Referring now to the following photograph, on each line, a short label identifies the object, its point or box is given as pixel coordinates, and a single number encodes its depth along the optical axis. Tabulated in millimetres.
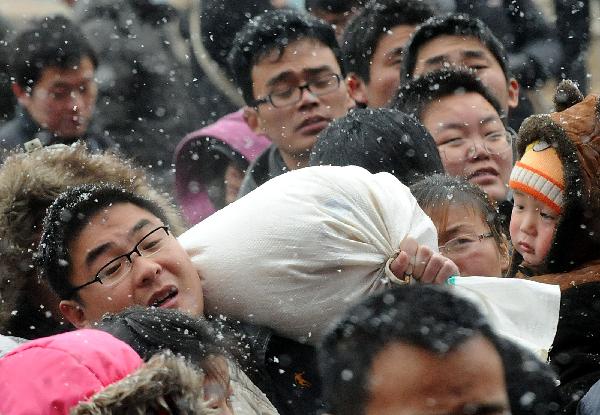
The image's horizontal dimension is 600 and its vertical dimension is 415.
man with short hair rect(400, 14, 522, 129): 10242
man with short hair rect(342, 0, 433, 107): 10937
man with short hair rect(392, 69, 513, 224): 8961
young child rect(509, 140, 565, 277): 7289
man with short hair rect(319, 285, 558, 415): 4809
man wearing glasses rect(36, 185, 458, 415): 6504
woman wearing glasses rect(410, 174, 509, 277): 7387
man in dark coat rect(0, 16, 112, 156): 11422
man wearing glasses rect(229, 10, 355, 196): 10078
